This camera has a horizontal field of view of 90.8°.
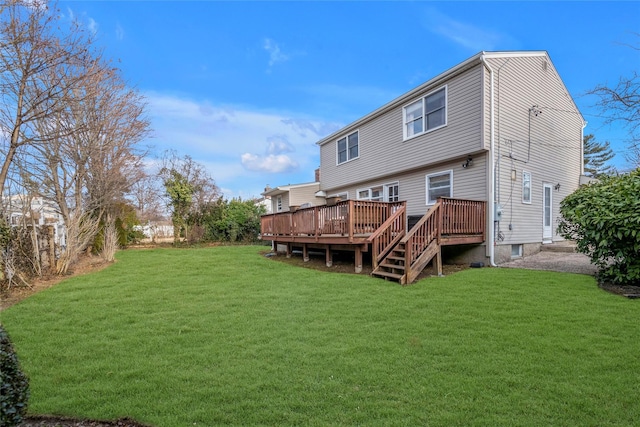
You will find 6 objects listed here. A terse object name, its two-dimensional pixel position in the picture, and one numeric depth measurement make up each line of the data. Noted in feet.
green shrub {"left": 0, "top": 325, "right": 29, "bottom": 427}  5.52
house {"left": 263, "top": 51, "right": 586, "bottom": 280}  29.19
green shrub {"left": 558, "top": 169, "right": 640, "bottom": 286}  18.90
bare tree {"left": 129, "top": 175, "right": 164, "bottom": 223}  68.64
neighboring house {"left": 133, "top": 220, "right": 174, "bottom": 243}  62.49
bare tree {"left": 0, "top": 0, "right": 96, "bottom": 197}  12.46
